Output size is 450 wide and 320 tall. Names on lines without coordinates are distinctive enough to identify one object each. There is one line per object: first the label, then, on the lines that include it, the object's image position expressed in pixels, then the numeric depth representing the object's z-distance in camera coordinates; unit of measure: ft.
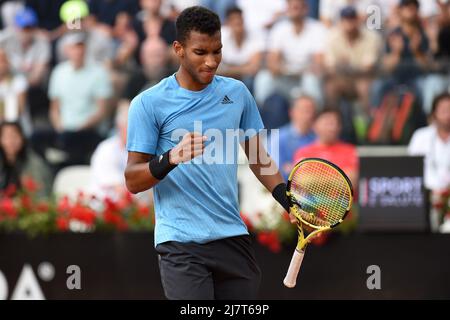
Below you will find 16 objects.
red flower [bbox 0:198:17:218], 51.96
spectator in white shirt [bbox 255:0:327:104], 65.21
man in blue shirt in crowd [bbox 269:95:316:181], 60.34
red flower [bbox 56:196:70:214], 51.83
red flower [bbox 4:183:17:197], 54.49
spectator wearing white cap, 67.26
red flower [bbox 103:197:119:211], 51.03
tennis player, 29.99
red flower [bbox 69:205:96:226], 50.57
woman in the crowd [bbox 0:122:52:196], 63.51
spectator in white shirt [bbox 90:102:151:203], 61.05
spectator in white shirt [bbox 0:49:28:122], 69.56
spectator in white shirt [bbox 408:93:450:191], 59.36
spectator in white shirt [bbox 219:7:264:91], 66.74
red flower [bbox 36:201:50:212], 51.52
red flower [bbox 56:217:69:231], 50.78
